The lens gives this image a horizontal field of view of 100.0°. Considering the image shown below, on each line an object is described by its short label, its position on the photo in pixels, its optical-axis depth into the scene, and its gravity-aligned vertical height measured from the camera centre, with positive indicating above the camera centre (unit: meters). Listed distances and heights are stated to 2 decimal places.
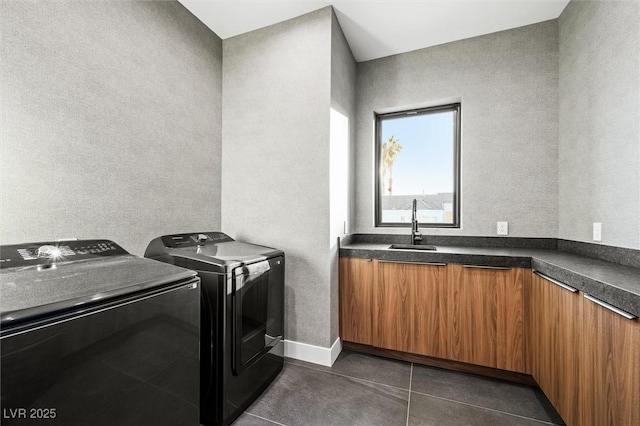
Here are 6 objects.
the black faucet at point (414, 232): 2.48 -0.19
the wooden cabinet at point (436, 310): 1.85 -0.74
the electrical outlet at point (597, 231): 1.69 -0.12
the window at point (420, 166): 2.61 +0.46
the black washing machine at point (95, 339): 0.71 -0.42
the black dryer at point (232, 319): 1.46 -0.65
